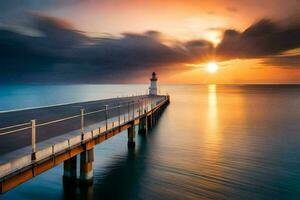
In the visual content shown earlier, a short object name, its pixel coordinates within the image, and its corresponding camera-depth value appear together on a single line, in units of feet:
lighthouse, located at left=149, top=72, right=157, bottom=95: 173.17
